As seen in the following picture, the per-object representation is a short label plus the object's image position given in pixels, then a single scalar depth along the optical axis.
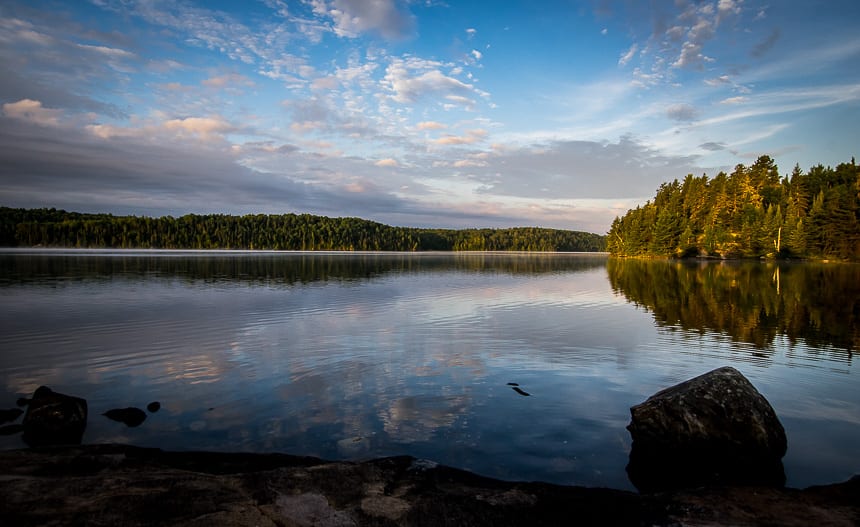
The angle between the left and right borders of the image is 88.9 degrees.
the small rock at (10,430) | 10.52
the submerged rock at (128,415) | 11.49
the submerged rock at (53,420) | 10.30
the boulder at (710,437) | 9.20
